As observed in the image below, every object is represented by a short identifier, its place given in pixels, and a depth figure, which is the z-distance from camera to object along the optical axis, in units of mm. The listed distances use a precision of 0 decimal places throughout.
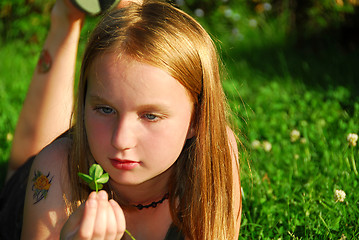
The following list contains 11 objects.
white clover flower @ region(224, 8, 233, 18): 5754
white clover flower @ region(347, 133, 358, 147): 2644
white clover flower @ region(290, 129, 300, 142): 3186
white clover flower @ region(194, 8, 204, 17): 5738
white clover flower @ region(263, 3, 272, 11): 5814
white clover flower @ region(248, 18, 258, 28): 5789
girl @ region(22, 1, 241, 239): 1777
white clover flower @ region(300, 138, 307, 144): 3148
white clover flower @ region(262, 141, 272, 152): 3173
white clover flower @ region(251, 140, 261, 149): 3217
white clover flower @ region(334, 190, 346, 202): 2305
